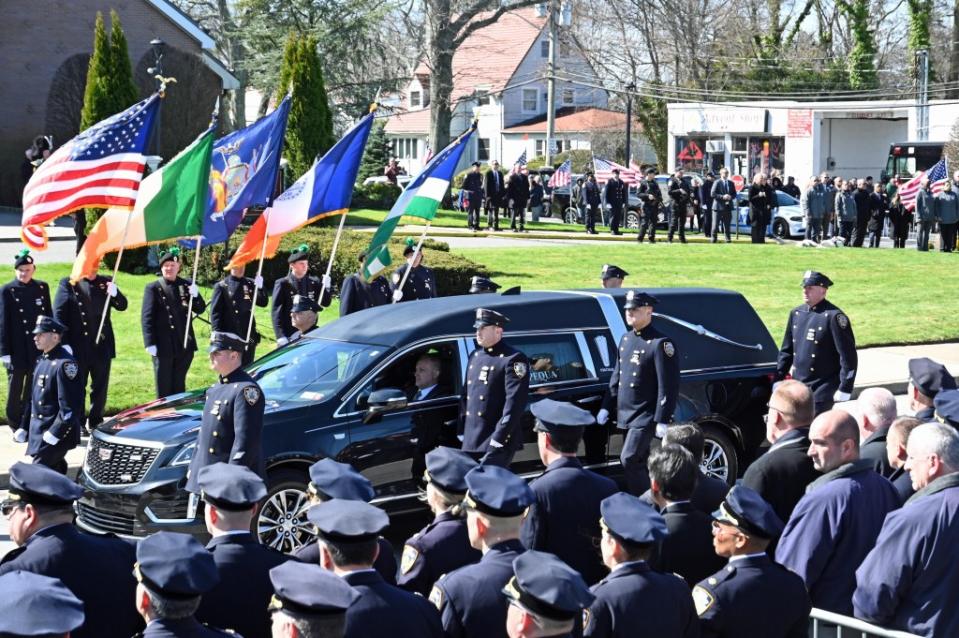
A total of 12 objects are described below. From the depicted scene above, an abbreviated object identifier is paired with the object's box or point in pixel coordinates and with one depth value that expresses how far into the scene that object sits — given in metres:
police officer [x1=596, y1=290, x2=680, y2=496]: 10.35
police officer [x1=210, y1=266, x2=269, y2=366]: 14.37
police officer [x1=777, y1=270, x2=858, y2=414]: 12.08
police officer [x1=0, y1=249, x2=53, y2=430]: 13.14
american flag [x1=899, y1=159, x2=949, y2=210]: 32.41
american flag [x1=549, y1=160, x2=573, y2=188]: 42.94
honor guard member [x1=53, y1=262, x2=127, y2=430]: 13.49
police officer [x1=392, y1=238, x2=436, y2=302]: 15.16
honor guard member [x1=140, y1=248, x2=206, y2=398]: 13.80
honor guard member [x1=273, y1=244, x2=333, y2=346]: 14.56
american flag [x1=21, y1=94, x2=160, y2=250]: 13.01
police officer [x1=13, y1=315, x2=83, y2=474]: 11.15
